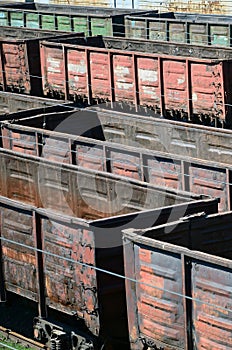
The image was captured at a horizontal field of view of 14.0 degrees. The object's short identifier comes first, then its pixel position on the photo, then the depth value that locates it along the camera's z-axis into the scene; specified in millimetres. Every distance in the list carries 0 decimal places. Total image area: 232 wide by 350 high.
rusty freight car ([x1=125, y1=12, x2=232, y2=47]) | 27594
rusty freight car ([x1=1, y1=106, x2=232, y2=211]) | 15797
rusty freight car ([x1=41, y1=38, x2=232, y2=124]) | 21859
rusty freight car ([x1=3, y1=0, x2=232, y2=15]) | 40906
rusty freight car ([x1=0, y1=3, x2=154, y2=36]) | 30734
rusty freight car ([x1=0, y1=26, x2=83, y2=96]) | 26375
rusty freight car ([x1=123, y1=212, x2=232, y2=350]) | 10922
